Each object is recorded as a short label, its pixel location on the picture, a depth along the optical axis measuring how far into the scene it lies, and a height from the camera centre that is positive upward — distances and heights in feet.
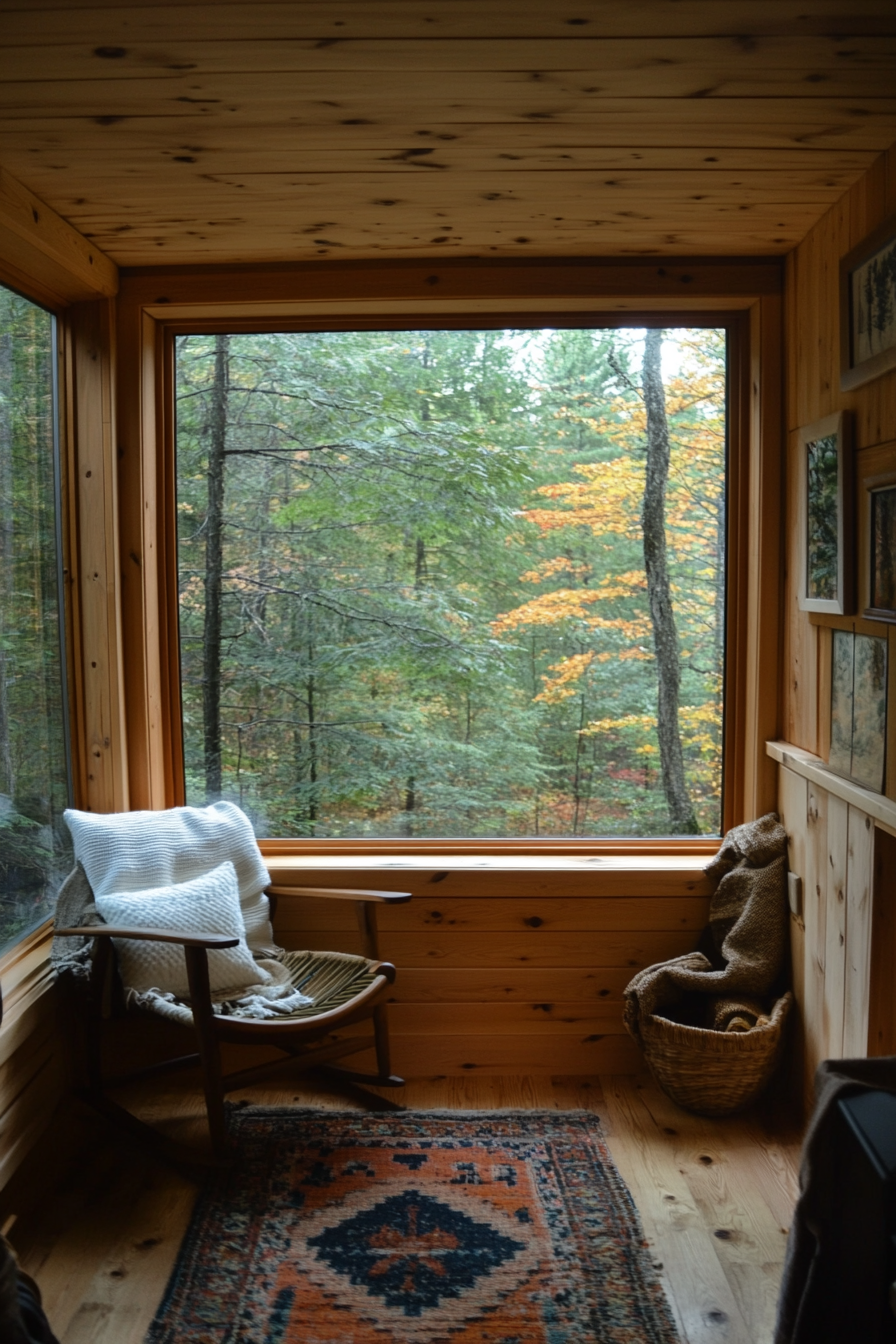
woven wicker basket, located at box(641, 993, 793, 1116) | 8.81 -3.87
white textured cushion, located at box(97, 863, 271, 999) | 8.64 -2.59
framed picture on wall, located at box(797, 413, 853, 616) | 8.05 +0.86
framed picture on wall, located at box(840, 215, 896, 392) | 7.16 +2.30
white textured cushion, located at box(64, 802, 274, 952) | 9.09 -2.06
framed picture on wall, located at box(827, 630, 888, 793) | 7.46 -0.70
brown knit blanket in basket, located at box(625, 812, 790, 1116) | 8.86 -3.34
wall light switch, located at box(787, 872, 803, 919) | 9.24 -2.52
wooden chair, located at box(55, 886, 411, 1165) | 8.00 -3.21
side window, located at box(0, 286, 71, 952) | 8.58 -0.04
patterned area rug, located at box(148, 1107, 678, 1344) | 6.56 -4.49
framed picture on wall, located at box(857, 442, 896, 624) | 7.27 +0.64
